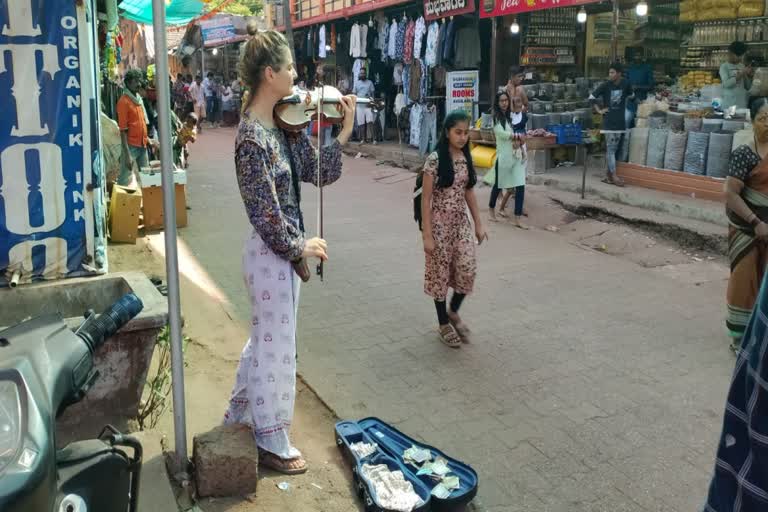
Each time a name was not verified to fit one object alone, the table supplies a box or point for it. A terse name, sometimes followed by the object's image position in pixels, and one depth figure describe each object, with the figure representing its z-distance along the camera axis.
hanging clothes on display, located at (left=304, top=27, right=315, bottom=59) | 20.38
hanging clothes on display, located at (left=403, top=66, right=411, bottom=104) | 15.45
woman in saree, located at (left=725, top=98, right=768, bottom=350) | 4.66
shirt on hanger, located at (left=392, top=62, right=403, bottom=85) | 15.84
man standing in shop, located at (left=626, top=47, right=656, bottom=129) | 11.35
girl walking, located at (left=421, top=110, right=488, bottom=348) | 4.95
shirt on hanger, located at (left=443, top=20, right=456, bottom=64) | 13.77
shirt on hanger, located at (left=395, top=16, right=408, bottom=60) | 15.09
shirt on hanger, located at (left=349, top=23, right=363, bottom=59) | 17.02
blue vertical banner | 3.95
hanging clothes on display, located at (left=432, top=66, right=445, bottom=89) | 14.47
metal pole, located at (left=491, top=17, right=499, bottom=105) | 12.51
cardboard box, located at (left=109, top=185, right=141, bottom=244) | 7.64
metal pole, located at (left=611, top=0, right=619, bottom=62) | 10.71
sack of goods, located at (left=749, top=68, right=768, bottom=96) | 9.91
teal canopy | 10.77
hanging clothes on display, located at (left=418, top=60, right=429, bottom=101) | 14.80
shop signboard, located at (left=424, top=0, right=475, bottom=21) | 13.12
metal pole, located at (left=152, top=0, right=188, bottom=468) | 2.73
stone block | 3.05
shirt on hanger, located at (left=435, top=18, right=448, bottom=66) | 13.86
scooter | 1.49
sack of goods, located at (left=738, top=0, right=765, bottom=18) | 10.52
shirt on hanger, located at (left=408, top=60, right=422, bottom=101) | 14.97
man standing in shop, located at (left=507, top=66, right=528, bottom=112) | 10.80
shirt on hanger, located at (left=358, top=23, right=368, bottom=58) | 17.00
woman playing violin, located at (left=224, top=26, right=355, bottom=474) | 2.98
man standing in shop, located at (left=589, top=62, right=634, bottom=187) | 10.28
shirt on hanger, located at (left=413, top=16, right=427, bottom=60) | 14.39
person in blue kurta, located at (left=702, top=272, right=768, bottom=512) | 1.28
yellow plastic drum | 11.73
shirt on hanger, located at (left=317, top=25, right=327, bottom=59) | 19.33
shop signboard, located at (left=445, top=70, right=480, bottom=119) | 13.62
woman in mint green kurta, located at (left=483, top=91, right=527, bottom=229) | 8.97
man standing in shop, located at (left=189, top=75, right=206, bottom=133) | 20.71
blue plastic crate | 11.76
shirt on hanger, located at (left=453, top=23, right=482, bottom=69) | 13.73
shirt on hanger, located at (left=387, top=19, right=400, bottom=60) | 15.26
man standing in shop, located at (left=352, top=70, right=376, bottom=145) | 16.95
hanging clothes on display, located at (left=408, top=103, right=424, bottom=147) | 15.02
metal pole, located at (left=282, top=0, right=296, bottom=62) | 16.73
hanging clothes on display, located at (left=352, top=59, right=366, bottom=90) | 17.32
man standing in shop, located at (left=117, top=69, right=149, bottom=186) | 8.77
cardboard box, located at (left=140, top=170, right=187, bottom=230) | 8.36
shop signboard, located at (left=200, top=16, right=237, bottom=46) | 24.67
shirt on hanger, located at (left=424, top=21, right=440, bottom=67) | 13.92
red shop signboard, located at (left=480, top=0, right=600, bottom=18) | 10.84
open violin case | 3.07
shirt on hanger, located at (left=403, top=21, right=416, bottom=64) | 14.80
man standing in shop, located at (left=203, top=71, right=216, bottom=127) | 25.45
